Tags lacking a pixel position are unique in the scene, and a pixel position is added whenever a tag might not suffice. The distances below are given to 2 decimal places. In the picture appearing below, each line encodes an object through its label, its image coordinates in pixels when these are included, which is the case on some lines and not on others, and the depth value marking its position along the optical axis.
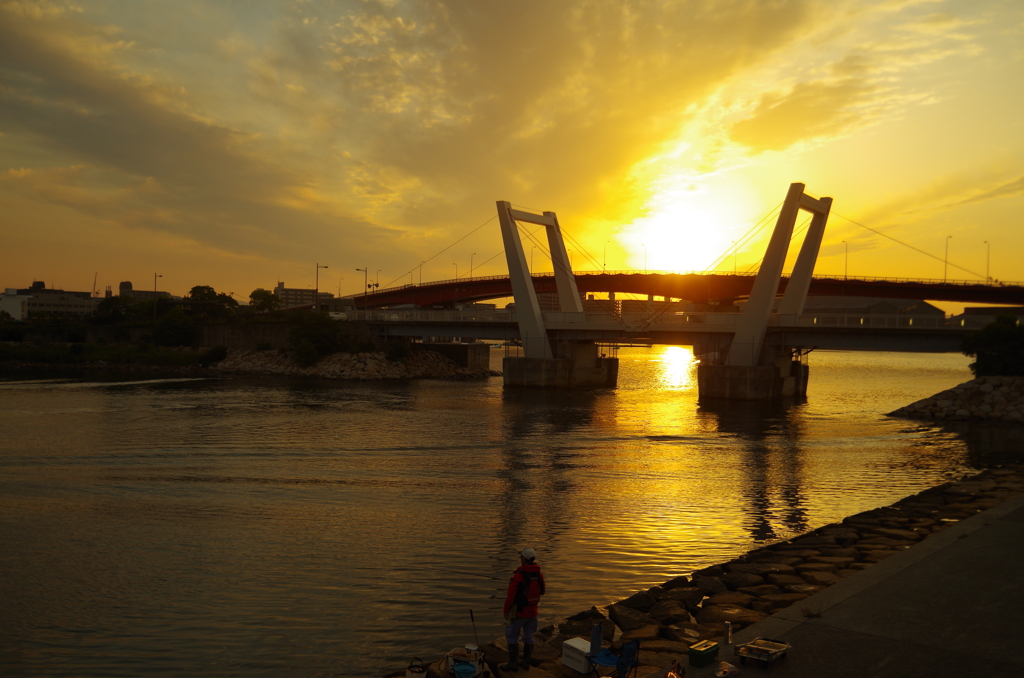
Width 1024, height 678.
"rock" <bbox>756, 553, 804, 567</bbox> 13.01
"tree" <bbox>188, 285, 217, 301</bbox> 136.88
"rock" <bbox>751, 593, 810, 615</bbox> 10.58
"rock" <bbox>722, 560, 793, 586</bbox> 12.52
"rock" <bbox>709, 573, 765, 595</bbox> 11.97
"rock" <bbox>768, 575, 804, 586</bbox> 11.84
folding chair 7.78
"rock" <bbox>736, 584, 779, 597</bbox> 11.37
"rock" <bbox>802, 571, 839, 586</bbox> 11.66
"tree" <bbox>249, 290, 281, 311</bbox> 121.81
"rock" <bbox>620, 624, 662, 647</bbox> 9.66
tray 7.47
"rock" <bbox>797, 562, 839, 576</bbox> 12.44
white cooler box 8.36
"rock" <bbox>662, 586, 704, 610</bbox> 11.19
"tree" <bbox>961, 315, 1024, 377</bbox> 42.81
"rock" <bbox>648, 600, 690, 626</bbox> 10.45
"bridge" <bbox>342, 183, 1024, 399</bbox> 51.97
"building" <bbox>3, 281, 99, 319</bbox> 174.50
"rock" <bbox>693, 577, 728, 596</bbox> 11.73
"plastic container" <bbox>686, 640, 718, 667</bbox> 7.62
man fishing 8.66
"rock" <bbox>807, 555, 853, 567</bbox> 12.64
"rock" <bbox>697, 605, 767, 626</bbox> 10.20
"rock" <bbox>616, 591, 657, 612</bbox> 11.06
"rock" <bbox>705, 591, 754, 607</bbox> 10.99
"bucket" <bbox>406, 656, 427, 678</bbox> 8.46
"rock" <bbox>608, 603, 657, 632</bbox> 10.24
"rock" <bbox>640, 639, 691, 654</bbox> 9.22
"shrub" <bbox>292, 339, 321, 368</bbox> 77.31
